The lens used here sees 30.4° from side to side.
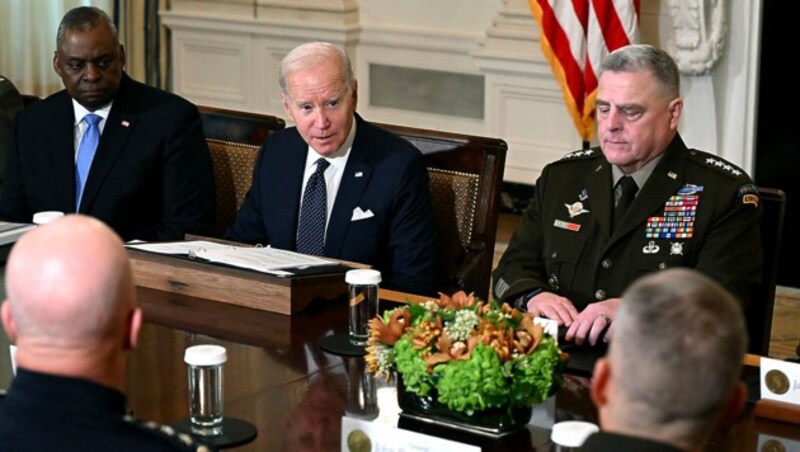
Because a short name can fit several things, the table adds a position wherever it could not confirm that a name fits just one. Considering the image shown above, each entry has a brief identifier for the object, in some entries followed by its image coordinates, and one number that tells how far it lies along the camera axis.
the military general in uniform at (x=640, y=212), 3.43
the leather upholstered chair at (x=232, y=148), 4.35
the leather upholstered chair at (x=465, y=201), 3.90
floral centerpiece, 2.45
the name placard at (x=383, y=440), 2.31
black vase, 2.52
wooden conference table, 2.54
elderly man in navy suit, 3.88
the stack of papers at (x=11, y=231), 3.77
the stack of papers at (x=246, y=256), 3.34
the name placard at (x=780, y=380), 2.62
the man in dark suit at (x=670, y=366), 1.56
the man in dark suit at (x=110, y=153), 4.29
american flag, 6.30
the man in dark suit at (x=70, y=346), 1.74
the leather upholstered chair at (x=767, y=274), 3.47
